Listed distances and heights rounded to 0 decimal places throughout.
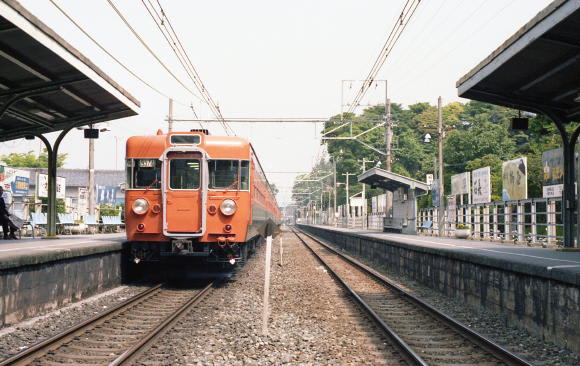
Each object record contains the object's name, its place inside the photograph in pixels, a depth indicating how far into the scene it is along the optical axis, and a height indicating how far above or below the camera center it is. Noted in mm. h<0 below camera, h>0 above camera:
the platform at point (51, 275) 8078 -1047
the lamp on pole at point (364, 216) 45562 -257
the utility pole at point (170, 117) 28317 +4590
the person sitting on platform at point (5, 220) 16159 -214
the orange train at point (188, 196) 12398 +351
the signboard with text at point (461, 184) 25719 +1308
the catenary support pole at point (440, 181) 26031 +1423
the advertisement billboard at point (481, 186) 22761 +1068
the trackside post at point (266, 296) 7977 -1166
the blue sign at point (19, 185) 28969 +1357
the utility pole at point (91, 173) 25359 +1687
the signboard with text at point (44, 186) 26234 +1253
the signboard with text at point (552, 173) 17953 +1240
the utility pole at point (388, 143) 29536 +3550
